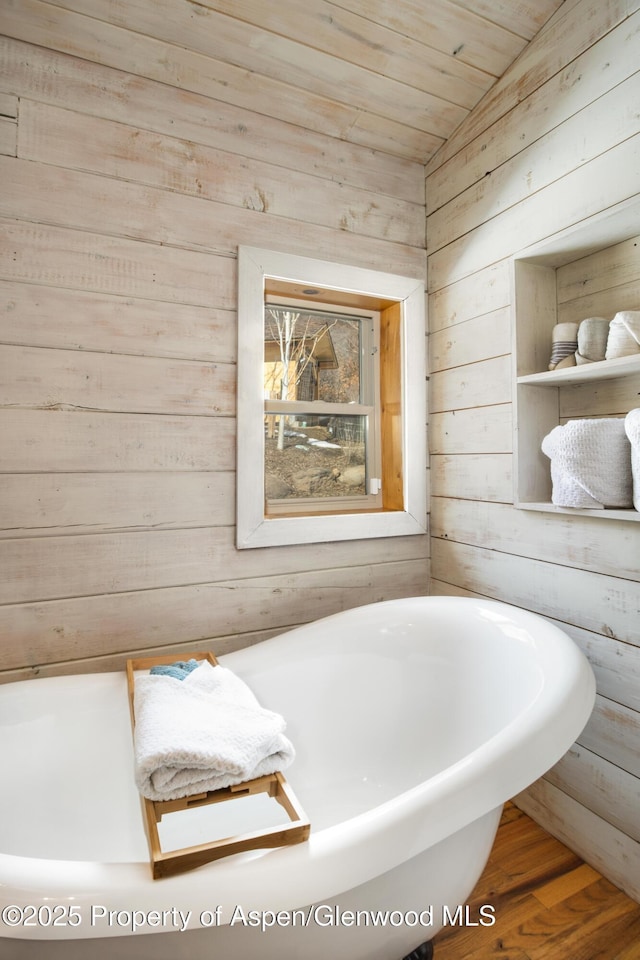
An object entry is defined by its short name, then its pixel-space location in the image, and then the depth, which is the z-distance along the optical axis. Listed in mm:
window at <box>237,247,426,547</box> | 1797
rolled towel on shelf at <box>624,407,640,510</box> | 1208
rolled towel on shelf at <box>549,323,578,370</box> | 1462
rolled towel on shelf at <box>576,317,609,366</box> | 1386
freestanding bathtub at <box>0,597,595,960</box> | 656
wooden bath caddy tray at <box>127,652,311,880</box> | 669
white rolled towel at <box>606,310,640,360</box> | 1264
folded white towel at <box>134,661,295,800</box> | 803
